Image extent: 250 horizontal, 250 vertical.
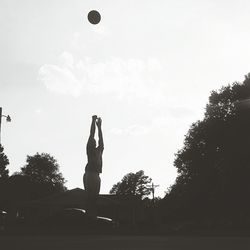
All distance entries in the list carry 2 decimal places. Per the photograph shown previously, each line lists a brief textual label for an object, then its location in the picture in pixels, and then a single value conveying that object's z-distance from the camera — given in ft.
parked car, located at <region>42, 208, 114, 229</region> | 76.21
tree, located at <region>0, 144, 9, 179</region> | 322.55
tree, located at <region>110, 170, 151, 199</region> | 524.93
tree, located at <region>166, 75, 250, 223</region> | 136.26
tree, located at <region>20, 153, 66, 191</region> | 384.27
